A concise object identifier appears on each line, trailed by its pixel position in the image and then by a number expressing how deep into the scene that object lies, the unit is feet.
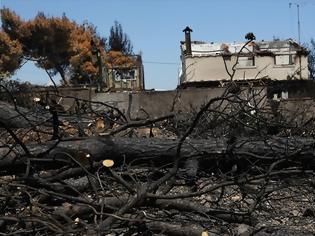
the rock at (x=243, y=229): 11.86
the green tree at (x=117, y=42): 156.76
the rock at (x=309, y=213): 17.56
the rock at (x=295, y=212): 18.23
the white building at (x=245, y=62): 98.27
